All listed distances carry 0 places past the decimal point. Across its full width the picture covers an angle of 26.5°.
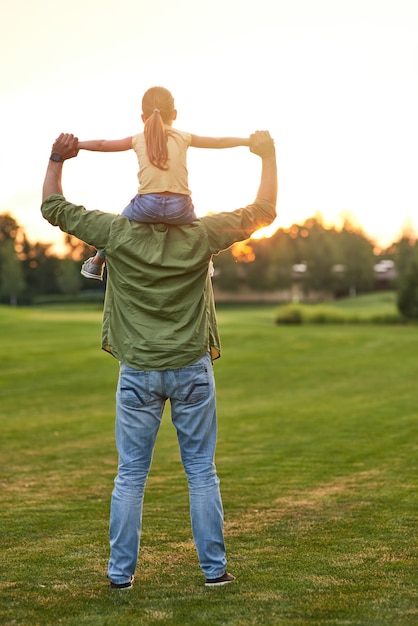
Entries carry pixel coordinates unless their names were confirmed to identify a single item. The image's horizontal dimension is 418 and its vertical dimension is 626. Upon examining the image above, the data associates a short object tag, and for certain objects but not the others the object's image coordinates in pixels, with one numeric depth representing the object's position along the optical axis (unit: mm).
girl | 4293
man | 4328
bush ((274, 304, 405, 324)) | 46125
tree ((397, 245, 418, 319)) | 43969
